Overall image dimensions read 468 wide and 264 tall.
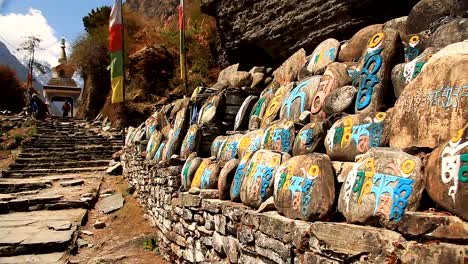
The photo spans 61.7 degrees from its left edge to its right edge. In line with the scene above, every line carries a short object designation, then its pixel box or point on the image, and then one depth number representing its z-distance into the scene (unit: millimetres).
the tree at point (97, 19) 22994
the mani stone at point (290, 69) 4402
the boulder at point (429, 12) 2641
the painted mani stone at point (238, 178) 3340
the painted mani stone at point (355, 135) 2348
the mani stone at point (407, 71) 2320
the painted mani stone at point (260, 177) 2932
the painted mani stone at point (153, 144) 6824
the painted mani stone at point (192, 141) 5148
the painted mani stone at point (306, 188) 2279
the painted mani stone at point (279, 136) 3172
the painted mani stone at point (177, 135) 5707
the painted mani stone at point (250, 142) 3654
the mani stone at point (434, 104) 1826
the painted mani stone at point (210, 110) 5320
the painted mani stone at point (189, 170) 4547
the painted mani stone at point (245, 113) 4797
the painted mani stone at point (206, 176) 4000
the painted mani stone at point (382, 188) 1763
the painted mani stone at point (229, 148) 4203
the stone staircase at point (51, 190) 5754
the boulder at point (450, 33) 2294
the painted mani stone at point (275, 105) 3932
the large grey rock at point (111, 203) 7586
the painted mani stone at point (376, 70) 2615
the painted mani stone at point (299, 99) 3418
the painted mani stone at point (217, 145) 4693
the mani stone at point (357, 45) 3350
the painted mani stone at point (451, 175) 1501
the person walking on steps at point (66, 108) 24125
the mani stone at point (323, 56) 3668
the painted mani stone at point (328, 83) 3125
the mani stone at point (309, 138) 2789
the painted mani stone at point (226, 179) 3609
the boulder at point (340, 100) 2900
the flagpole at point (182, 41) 11168
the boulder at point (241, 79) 5869
